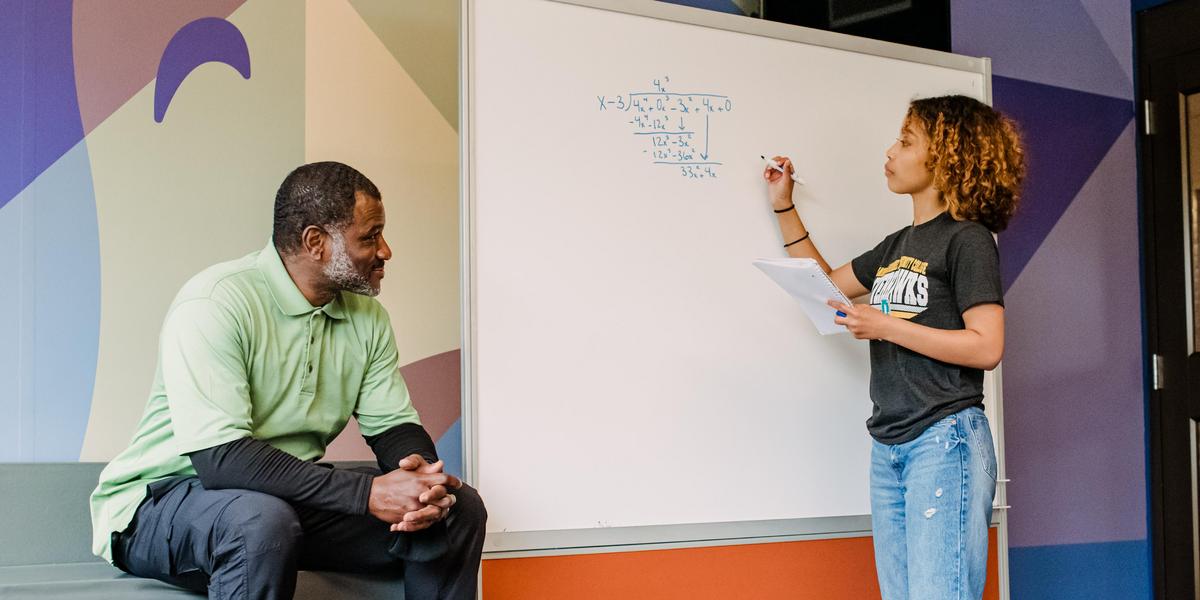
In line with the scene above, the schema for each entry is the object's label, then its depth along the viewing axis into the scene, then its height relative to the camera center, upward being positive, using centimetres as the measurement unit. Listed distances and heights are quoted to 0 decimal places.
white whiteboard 208 +15
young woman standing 190 -3
